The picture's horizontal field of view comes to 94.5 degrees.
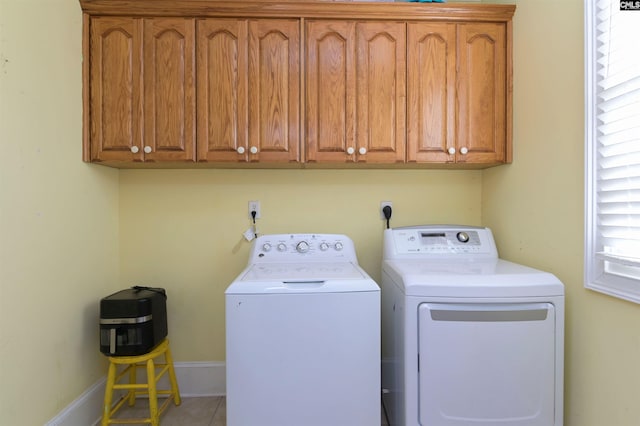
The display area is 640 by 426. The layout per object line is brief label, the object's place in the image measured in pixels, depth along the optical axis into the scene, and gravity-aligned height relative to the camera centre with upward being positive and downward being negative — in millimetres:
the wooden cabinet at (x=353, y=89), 1609 +652
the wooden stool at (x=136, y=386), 1521 -920
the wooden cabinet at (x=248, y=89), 1586 +644
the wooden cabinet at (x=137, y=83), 1566 +663
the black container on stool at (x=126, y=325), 1508 -604
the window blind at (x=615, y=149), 1019 +222
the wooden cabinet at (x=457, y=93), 1626 +639
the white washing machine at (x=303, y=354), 1200 -591
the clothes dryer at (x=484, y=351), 1179 -569
